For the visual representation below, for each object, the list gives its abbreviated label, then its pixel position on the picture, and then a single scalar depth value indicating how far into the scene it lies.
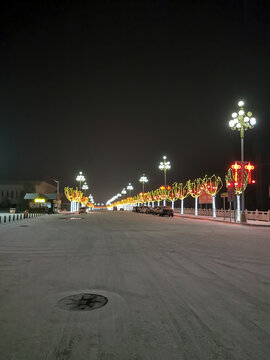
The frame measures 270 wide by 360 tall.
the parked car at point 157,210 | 57.55
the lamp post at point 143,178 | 89.11
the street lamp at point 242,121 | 30.39
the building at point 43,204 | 69.50
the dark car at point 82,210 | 72.32
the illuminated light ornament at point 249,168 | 38.62
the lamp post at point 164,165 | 63.69
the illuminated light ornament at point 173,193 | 71.79
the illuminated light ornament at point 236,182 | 38.24
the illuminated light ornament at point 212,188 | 47.10
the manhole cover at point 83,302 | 5.68
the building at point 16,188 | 129.38
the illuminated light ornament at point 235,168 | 39.22
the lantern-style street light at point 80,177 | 78.59
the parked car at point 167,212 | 51.97
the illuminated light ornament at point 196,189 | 54.57
